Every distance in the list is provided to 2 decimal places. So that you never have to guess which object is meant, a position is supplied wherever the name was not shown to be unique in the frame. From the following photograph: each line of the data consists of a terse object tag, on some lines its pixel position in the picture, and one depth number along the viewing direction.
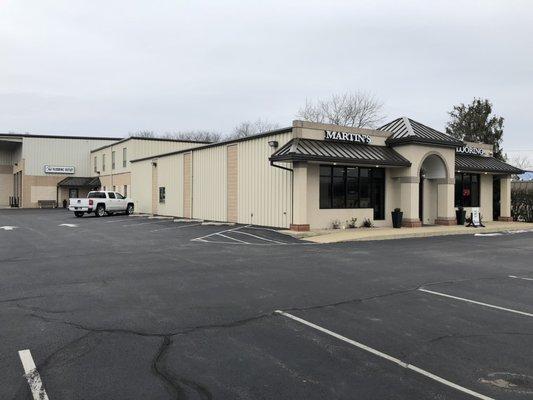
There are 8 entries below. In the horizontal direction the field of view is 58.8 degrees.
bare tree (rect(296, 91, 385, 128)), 57.69
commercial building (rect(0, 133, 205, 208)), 56.84
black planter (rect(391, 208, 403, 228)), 24.34
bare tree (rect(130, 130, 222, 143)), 95.64
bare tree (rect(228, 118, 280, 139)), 81.93
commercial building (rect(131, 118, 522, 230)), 22.39
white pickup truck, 35.62
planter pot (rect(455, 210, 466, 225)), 27.08
